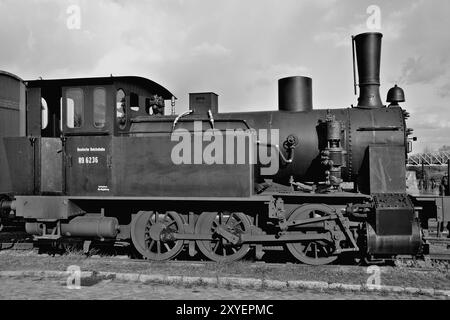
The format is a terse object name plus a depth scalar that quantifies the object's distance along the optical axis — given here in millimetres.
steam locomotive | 7984
